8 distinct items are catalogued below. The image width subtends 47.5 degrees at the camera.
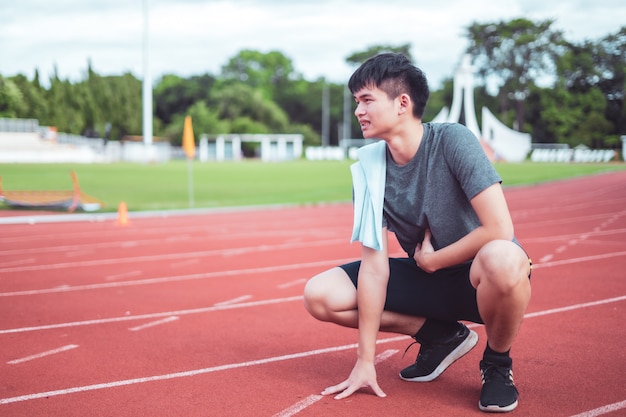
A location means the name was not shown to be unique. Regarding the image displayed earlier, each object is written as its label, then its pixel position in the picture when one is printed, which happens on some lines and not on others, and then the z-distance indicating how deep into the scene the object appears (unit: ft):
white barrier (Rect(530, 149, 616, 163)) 184.03
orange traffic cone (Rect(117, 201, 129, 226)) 43.34
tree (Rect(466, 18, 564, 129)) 235.61
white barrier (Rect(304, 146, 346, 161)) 236.22
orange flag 53.26
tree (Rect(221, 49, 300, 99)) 339.16
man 10.62
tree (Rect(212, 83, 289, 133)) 273.33
